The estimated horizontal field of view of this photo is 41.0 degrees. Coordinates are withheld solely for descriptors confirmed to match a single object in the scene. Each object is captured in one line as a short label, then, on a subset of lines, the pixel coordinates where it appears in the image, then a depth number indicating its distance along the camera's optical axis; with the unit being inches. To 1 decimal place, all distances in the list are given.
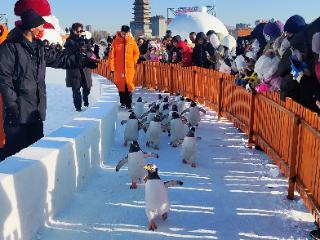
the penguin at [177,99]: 359.5
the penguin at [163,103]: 323.6
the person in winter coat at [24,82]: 160.4
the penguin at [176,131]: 266.5
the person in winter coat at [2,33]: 235.8
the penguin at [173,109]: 292.4
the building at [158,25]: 4955.7
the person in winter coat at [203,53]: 465.7
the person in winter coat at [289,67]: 197.8
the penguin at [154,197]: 152.2
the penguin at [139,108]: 342.3
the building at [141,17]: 4358.3
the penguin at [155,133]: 262.8
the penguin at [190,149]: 227.1
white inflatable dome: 1849.2
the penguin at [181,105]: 350.1
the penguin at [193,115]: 317.7
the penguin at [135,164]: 192.1
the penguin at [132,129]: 263.6
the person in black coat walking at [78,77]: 366.3
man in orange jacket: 396.8
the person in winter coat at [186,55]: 503.5
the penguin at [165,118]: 302.4
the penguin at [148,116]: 296.4
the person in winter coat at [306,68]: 187.0
